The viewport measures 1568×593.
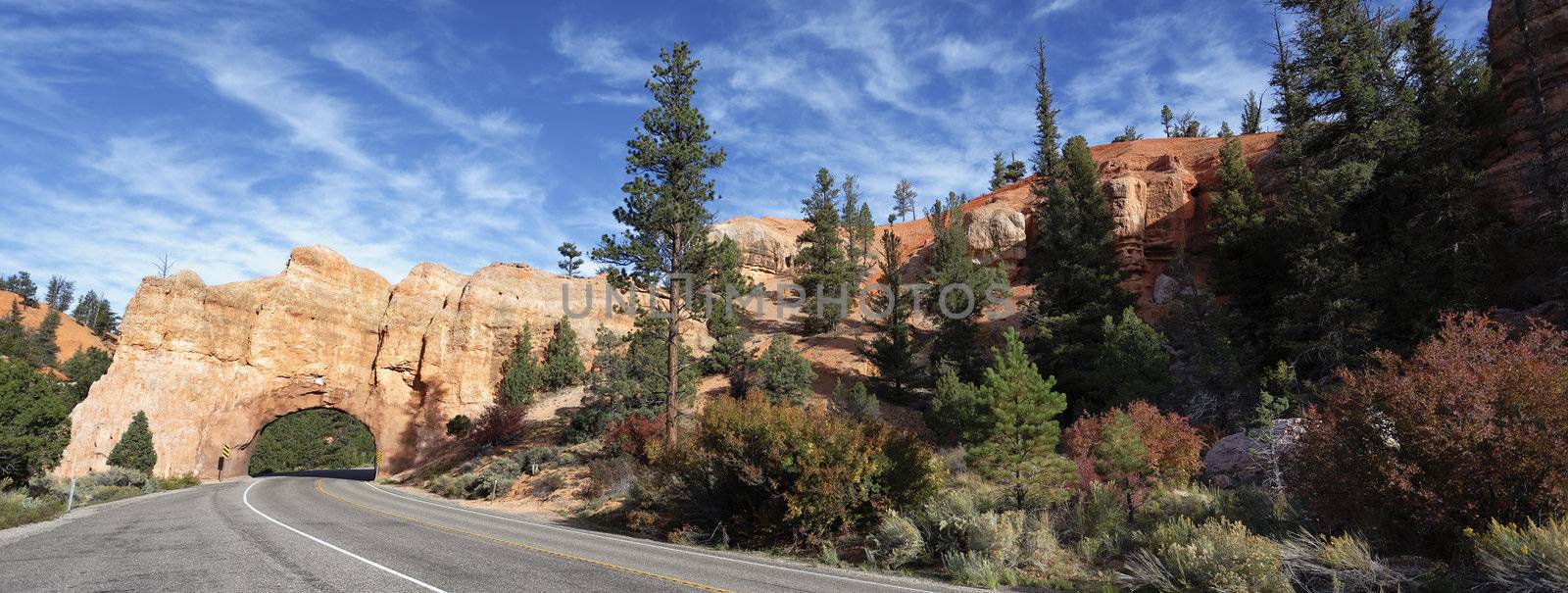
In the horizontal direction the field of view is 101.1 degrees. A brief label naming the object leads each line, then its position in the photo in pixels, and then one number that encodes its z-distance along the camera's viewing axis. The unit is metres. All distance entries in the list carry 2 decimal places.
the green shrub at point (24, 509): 15.87
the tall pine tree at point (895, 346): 38.28
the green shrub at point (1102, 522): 11.94
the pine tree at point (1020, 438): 17.92
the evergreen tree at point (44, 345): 70.55
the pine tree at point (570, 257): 69.09
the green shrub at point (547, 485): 25.45
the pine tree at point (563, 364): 44.50
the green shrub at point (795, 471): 14.21
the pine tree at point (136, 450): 33.41
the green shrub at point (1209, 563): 8.23
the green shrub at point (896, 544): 12.20
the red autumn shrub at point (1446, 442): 7.79
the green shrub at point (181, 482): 32.72
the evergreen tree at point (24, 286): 116.71
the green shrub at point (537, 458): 29.62
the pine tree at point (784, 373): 35.16
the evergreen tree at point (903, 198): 118.06
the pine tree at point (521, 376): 41.31
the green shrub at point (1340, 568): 7.97
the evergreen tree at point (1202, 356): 27.22
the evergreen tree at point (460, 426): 41.25
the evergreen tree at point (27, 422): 21.33
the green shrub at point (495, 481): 26.94
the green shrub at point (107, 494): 24.47
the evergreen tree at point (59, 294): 133.25
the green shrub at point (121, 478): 29.15
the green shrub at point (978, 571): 10.33
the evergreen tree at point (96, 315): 104.81
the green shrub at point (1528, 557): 6.53
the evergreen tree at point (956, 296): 37.44
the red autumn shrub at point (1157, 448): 17.86
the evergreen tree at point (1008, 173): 91.35
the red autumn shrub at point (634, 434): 25.72
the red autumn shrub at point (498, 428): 35.94
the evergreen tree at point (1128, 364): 27.17
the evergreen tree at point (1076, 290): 33.84
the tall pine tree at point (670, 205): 25.03
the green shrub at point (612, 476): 22.66
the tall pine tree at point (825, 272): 49.75
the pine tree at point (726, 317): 24.67
